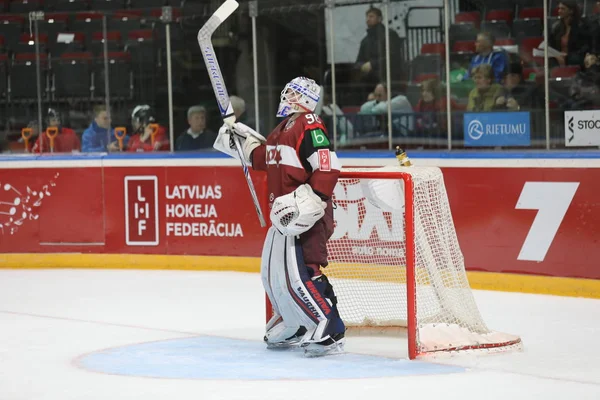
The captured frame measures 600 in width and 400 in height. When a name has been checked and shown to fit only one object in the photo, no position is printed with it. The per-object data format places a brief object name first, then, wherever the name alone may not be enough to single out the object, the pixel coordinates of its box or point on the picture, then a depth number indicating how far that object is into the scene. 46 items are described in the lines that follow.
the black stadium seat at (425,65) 15.91
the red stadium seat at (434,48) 15.84
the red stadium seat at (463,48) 15.76
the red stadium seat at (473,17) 15.61
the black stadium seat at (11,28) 18.99
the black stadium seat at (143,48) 18.59
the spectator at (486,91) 15.52
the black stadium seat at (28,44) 18.91
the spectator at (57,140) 19.00
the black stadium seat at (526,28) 14.96
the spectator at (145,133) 18.56
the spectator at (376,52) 16.37
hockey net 10.72
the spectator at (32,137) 19.14
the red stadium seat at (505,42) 15.36
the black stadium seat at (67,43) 18.63
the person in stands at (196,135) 18.20
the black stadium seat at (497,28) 15.45
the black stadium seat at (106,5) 20.73
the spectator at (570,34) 14.77
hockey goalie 10.49
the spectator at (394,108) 16.35
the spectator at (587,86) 14.58
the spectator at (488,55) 15.54
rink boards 14.93
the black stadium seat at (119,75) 18.77
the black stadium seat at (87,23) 18.66
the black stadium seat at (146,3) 19.99
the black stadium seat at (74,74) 19.05
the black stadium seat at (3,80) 19.18
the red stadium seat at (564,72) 14.87
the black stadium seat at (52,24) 18.94
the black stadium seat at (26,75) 19.06
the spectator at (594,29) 14.73
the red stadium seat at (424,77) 16.00
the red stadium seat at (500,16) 15.30
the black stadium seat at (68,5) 22.15
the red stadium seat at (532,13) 14.87
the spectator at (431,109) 15.97
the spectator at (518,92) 15.15
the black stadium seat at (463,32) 15.66
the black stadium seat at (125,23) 18.69
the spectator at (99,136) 18.81
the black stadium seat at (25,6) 20.72
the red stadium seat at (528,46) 15.11
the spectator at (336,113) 16.97
